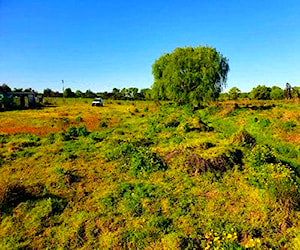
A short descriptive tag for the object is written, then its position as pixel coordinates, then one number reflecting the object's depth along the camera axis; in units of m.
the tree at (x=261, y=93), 64.61
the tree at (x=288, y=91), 43.54
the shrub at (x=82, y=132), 13.55
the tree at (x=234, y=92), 75.69
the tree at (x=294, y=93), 47.47
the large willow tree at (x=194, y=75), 27.54
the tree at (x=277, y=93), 61.70
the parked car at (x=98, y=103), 39.83
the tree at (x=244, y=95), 78.11
